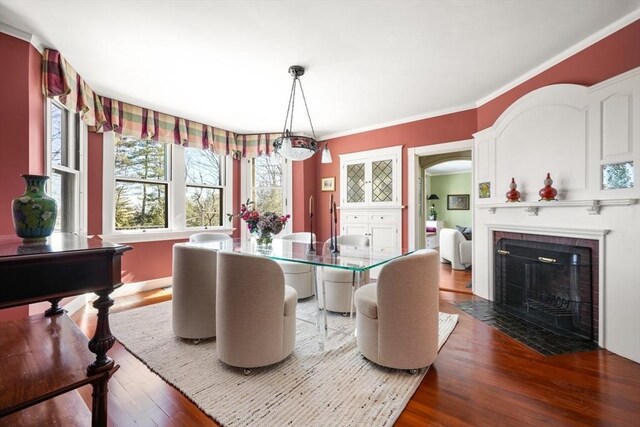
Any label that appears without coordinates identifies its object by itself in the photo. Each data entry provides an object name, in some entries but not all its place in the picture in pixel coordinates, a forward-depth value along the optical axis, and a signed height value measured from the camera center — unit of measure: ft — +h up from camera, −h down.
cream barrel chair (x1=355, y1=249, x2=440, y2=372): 6.10 -2.22
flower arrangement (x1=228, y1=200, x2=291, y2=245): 9.89 -0.36
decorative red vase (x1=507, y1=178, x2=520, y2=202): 9.71 +0.68
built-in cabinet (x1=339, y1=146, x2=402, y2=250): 14.43 +1.01
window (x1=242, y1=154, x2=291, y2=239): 16.96 +1.74
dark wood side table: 3.46 -1.48
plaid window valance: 8.09 +4.02
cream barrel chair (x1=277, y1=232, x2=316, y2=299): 11.10 -2.55
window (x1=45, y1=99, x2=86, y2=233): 9.45 +1.65
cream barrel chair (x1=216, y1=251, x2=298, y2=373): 6.08 -2.12
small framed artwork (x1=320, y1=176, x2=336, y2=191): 16.79 +1.80
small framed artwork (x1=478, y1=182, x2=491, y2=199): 11.17 +0.94
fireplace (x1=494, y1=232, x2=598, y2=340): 8.02 -2.24
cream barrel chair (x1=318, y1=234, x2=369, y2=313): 9.66 -2.63
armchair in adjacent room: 16.70 -2.19
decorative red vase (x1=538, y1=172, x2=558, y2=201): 8.50 +0.65
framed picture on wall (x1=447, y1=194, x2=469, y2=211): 29.76 +1.19
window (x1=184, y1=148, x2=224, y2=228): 14.78 +1.46
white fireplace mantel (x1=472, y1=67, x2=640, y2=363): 6.98 +1.21
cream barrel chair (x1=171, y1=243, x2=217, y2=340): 7.56 -2.08
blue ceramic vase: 4.30 +0.04
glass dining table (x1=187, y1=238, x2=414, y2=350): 6.82 -1.18
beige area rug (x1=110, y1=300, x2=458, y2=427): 5.09 -3.62
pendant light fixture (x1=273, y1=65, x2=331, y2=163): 8.16 +2.03
